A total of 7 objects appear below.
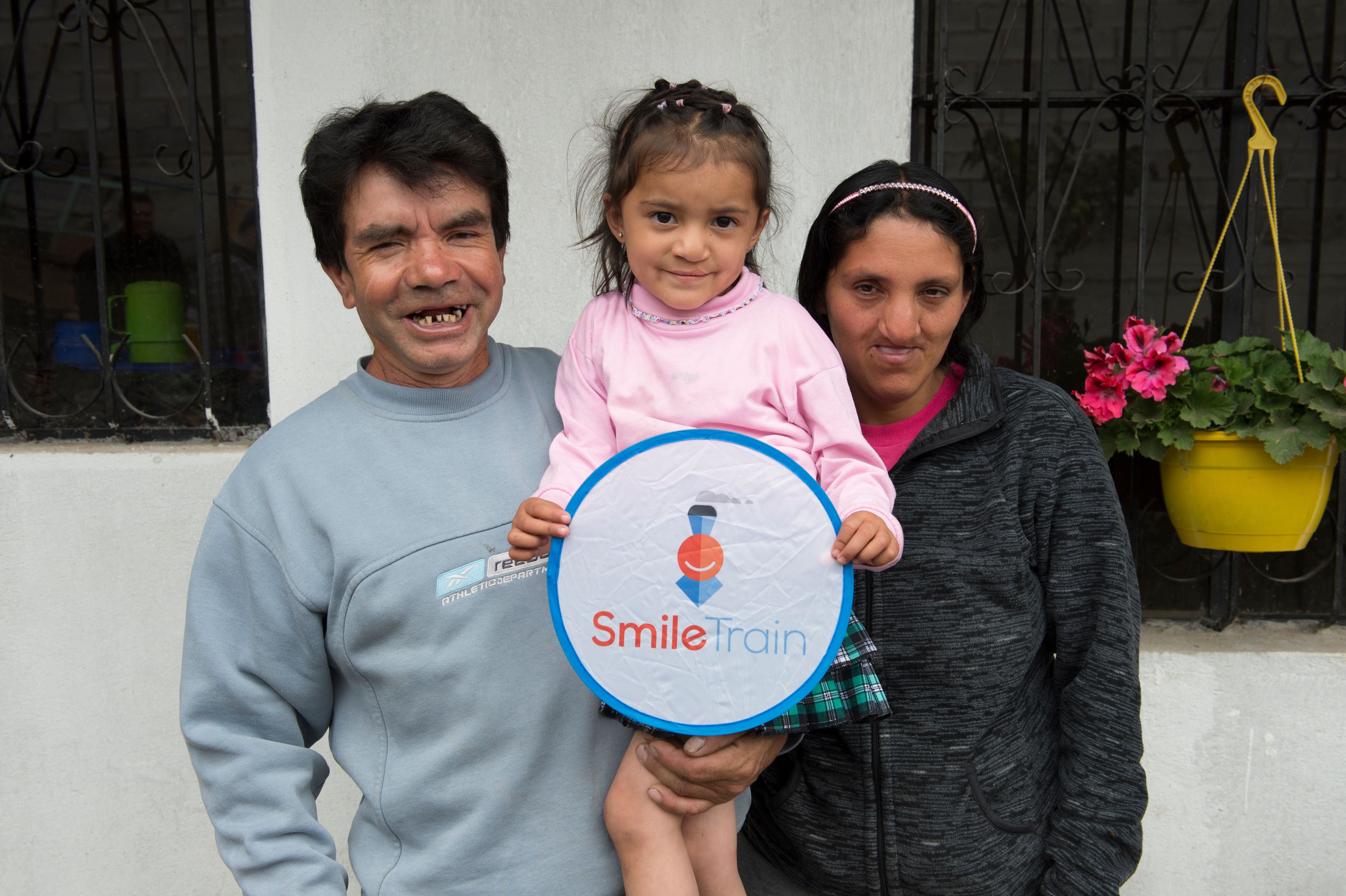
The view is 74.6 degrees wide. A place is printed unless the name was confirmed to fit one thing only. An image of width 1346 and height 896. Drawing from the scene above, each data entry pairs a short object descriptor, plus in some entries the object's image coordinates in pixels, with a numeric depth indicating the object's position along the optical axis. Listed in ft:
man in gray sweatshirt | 4.27
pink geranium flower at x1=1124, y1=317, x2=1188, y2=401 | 7.32
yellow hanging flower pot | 7.41
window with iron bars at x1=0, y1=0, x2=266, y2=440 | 8.64
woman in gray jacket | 4.83
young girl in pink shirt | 4.50
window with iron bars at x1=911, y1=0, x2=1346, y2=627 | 8.42
